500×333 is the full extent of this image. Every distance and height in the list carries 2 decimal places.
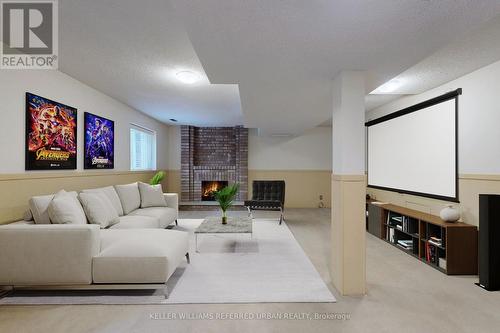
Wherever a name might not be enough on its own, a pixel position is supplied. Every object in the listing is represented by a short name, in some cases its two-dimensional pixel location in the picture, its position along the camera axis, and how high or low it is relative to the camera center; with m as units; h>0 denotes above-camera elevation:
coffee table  3.67 -0.88
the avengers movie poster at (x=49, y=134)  3.13 +0.43
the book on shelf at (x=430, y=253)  3.38 -1.13
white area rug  2.42 -1.21
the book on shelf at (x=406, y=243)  3.87 -1.15
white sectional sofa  2.37 -0.85
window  6.09 +0.47
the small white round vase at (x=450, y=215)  3.28 -0.60
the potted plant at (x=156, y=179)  5.76 -0.26
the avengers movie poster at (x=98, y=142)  4.21 +0.43
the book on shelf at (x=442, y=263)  3.15 -1.16
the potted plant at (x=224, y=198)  4.19 -0.49
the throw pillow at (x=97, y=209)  3.25 -0.54
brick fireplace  8.04 +0.22
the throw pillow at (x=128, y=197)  4.32 -0.50
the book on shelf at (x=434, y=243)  3.27 -0.96
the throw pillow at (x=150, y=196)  4.84 -0.55
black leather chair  6.40 -0.60
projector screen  3.59 +0.28
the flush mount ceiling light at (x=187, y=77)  3.59 +1.28
